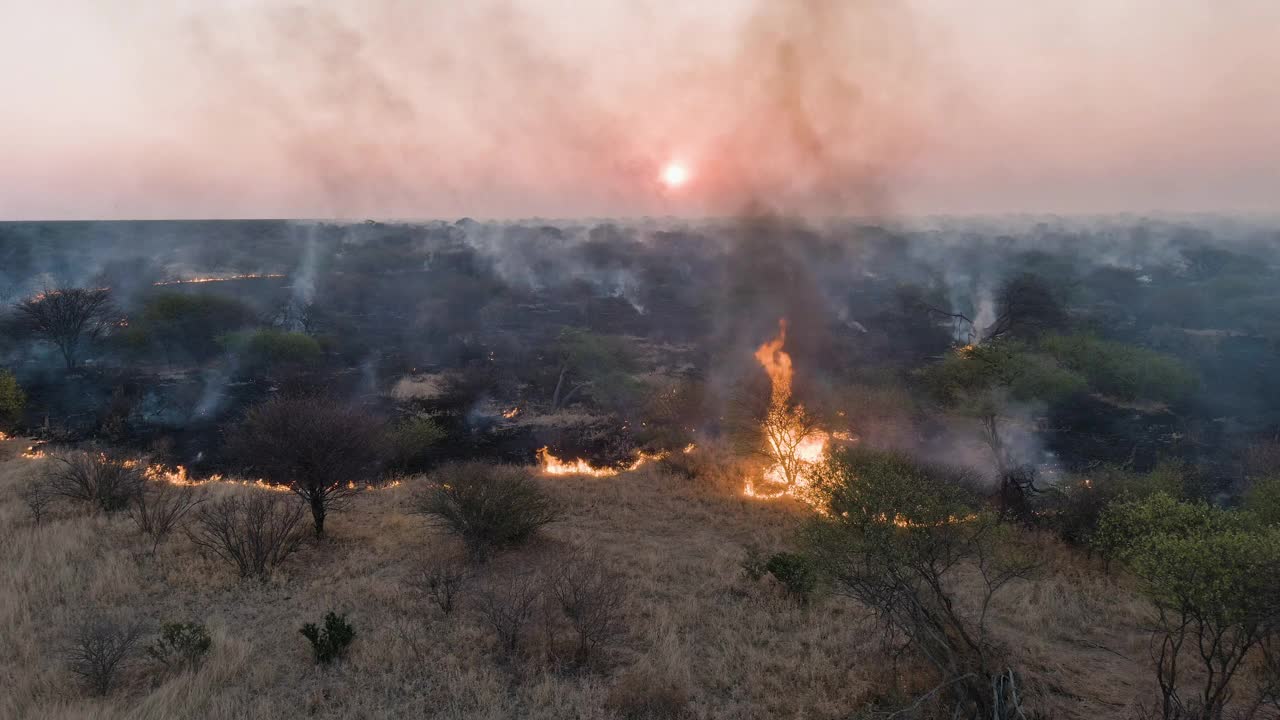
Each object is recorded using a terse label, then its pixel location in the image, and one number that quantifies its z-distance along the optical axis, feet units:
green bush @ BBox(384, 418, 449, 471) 79.30
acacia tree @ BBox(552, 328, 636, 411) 115.96
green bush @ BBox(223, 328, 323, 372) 123.34
